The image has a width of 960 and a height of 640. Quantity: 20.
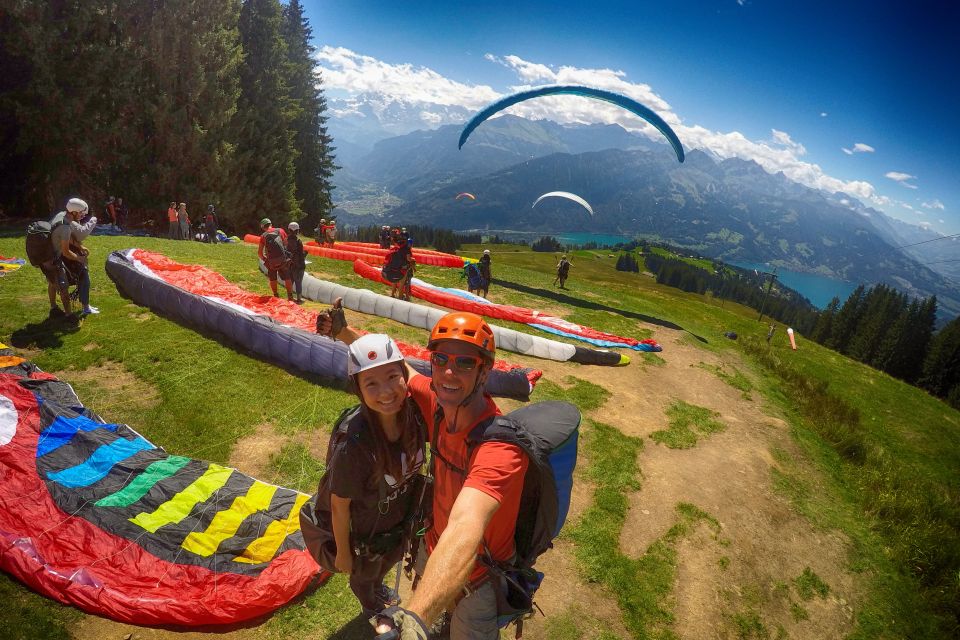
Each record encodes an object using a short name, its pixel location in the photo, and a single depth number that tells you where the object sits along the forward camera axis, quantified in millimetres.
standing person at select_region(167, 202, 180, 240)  26094
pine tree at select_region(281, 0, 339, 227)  46344
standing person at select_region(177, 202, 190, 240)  26781
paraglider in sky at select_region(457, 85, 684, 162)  24766
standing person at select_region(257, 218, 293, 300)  14167
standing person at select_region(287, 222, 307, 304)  14398
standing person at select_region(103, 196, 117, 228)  27059
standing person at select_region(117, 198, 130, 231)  28081
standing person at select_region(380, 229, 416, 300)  17375
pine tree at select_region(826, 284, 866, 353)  90688
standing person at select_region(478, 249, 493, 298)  22219
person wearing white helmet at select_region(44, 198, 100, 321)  10266
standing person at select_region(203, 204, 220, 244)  27656
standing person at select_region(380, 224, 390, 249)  27888
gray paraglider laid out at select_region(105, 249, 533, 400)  10578
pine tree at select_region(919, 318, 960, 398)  66562
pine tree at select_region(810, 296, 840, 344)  95625
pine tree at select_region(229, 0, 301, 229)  38375
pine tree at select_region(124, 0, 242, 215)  31750
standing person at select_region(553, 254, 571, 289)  29234
